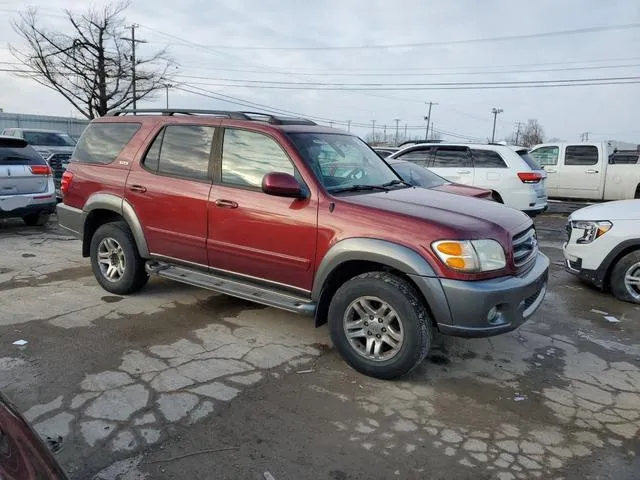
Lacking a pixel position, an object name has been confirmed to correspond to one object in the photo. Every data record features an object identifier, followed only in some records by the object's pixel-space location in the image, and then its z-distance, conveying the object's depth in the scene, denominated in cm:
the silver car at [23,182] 817
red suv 354
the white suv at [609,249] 571
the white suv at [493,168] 1002
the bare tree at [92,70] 2867
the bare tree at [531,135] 8178
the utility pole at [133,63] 3024
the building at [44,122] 3195
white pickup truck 1348
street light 8000
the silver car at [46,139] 1559
